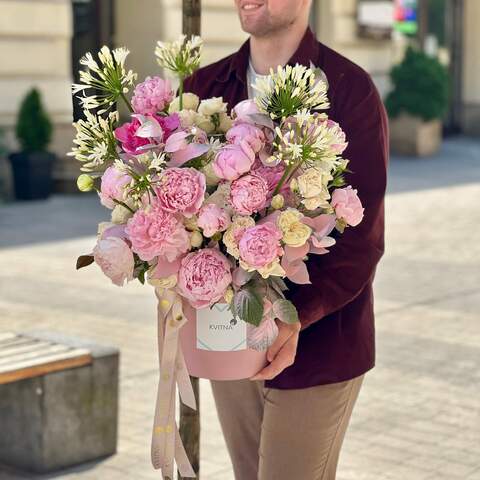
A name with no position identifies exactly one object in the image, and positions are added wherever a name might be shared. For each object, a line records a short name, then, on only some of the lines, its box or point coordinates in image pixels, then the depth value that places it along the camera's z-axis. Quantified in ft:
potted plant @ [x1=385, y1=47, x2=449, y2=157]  70.03
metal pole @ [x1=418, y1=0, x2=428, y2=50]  81.25
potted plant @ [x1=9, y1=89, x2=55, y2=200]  49.42
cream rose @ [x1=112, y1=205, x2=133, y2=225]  9.50
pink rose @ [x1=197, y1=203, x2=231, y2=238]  9.05
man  9.82
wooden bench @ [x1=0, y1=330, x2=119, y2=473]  17.28
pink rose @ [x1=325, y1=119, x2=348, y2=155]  9.18
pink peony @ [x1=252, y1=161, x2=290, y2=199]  9.29
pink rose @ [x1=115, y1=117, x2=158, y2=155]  9.42
